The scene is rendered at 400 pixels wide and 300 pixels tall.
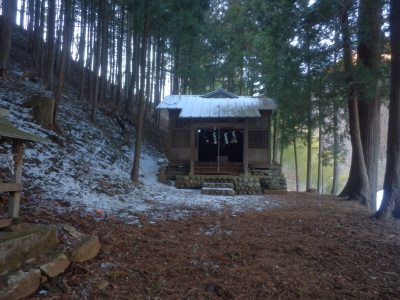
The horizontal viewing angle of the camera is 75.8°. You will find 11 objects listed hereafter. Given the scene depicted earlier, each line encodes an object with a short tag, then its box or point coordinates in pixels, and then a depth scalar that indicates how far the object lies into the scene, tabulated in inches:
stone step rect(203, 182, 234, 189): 445.3
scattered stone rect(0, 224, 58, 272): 114.2
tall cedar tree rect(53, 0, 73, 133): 379.2
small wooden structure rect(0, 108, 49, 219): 135.4
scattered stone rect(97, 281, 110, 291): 113.7
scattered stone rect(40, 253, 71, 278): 117.2
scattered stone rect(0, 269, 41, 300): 98.7
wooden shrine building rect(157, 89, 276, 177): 481.4
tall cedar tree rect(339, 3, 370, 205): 342.3
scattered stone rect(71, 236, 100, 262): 134.6
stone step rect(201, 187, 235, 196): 420.8
